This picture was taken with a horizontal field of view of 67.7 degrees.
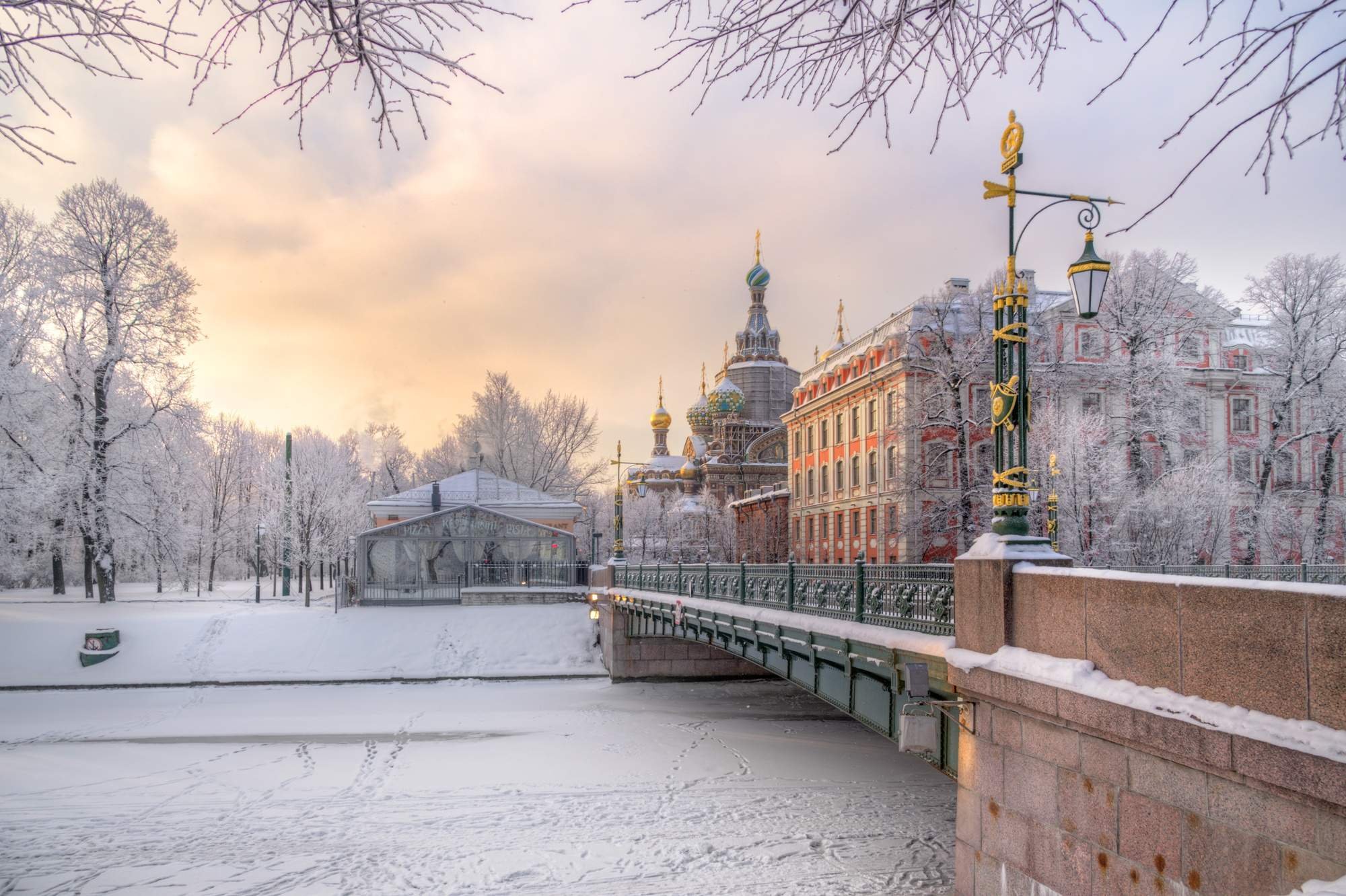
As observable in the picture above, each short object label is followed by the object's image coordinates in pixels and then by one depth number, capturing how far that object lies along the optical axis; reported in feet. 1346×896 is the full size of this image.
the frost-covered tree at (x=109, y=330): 108.06
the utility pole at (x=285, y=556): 147.74
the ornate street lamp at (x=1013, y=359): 28.84
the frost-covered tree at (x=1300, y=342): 96.17
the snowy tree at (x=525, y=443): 216.95
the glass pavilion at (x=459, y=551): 128.77
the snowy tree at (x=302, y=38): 13.73
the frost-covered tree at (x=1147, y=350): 102.78
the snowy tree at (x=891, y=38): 15.11
